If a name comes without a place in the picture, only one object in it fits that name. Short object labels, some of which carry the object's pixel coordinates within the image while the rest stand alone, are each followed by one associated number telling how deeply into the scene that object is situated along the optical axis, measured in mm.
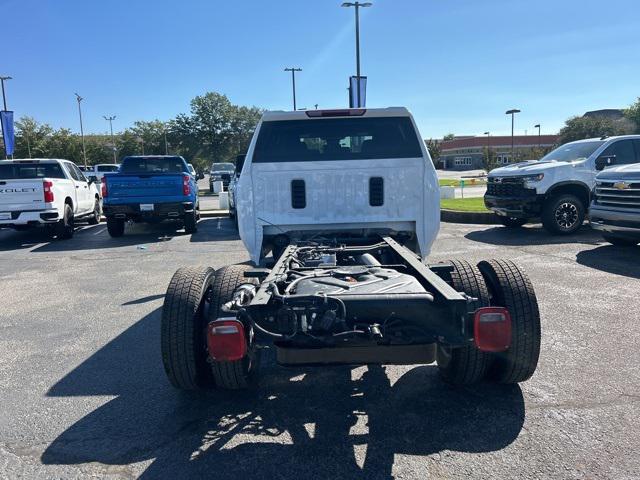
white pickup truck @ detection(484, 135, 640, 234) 10211
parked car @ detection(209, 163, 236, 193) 32219
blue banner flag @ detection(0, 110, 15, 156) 25188
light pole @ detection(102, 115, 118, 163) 63206
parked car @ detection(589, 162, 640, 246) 7809
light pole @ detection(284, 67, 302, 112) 41425
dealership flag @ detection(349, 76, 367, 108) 21375
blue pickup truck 11328
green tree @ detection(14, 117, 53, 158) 56969
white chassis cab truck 2697
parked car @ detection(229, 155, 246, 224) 14344
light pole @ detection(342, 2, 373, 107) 23355
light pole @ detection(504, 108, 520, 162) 44731
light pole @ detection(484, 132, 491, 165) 74562
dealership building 70875
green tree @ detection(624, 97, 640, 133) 57400
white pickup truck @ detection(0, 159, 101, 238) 10766
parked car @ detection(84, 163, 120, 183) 37369
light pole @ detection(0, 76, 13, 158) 43125
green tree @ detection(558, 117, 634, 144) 53497
